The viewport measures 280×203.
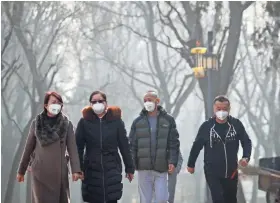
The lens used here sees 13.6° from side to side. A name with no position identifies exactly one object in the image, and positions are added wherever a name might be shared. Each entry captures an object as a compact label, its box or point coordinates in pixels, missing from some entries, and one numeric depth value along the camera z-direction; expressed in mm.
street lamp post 27899
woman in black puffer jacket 13576
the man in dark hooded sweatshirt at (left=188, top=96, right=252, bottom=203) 14864
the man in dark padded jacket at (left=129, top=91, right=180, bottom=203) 15405
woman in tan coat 12959
